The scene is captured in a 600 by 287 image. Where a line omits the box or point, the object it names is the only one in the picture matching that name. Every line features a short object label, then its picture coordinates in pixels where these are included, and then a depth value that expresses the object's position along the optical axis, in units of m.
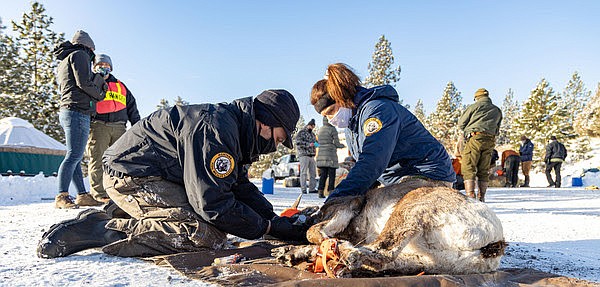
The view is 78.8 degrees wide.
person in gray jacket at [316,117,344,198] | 9.74
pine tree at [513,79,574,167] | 34.31
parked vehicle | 28.91
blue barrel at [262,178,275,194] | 10.66
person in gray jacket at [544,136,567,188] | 17.14
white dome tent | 17.00
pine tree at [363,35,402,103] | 34.91
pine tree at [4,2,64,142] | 27.33
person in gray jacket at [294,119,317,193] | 10.35
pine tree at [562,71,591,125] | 62.25
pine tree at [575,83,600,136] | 33.63
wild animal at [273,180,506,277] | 2.17
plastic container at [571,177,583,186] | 18.69
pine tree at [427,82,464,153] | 41.31
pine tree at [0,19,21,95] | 28.22
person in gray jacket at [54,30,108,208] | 5.06
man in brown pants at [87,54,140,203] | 5.60
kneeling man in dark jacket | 2.53
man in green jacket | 7.12
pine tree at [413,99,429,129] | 76.90
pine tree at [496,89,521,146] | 56.98
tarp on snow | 1.91
